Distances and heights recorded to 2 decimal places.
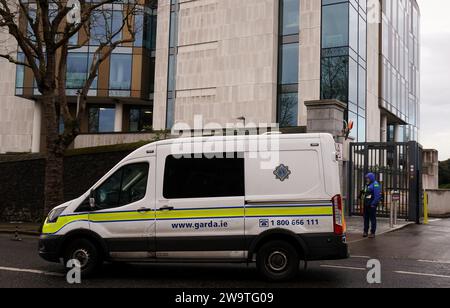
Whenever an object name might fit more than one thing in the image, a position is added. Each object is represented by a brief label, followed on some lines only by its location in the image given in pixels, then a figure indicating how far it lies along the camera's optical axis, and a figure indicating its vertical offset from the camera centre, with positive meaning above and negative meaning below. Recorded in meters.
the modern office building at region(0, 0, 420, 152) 33.50 +8.63
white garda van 7.78 -0.40
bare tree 15.36 +2.91
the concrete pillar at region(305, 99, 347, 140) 16.86 +2.40
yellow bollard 18.09 -0.69
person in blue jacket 13.80 -0.36
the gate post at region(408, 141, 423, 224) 17.62 +0.15
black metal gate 17.73 +0.59
